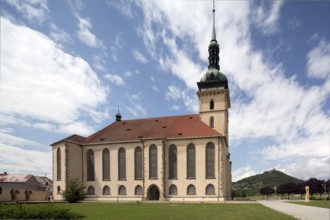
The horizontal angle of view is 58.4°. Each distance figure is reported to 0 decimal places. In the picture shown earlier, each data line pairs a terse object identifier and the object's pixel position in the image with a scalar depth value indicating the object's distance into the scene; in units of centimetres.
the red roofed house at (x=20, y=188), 5217
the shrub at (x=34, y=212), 1396
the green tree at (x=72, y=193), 4450
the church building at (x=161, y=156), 4647
